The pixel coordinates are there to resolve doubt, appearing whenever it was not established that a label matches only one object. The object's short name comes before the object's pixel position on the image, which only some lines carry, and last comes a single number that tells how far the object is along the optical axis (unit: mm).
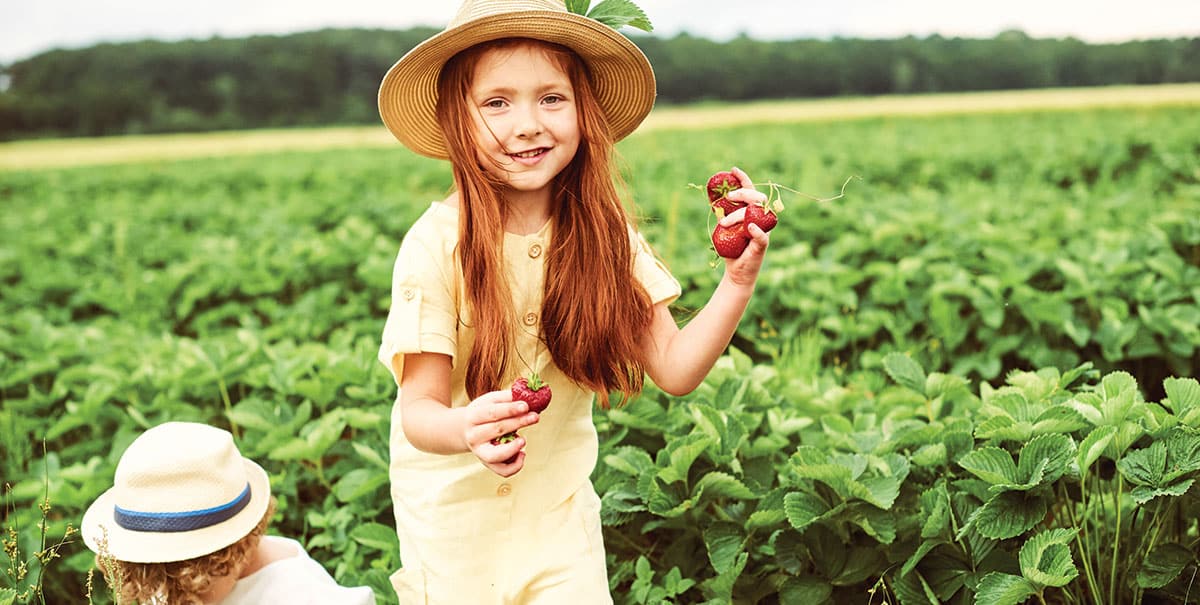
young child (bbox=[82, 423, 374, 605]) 1697
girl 1773
